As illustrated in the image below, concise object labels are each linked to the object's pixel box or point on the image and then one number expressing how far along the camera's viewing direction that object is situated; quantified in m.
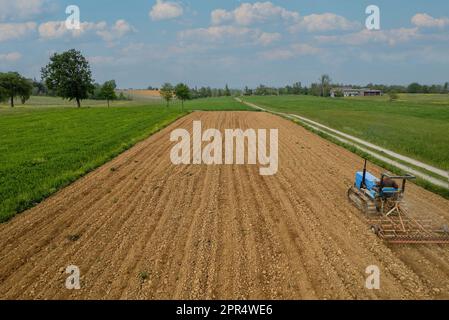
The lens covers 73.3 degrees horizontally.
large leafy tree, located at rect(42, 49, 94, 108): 62.53
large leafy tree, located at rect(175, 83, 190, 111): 62.56
